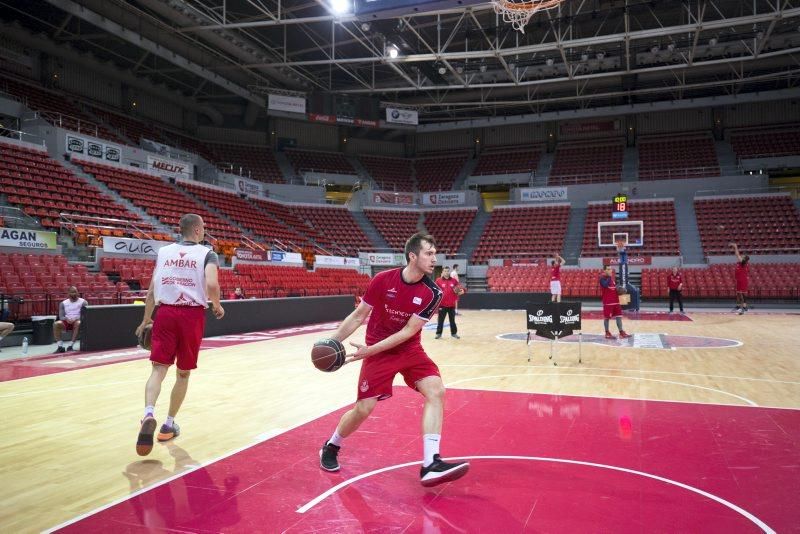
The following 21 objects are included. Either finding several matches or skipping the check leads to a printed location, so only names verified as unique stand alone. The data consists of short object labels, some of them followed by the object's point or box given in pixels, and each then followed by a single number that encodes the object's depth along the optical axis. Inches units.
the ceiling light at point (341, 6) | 768.2
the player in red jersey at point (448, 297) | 514.9
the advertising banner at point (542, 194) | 1400.6
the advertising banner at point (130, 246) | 677.9
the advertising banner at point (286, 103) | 1266.9
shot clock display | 1083.9
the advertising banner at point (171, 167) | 1087.8
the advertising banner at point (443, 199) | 1489.9
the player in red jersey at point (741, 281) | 766.7
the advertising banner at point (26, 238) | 579.8
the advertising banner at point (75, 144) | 924.0
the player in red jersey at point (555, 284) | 741.7
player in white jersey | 182.2
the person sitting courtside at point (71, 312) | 443.5
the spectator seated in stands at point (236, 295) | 708.0
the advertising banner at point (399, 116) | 1362.0
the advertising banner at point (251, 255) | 898.2
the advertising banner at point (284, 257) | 970.5
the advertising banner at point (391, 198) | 1488.7
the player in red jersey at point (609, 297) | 473.4
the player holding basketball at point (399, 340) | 151.8
